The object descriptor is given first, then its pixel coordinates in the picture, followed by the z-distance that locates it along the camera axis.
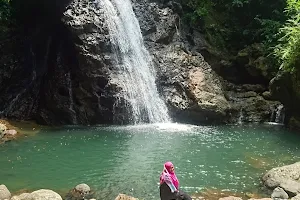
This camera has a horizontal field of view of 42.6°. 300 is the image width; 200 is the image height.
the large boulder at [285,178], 9.98
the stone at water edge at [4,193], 9.39
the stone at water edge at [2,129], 15.83
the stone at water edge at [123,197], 8.90
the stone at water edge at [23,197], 9.06
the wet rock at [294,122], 17.95
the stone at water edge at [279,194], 9.73
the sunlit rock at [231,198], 9.46
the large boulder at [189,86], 19.20
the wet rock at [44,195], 8.94
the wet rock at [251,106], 19.95
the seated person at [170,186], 6.68
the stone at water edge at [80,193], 9.89
